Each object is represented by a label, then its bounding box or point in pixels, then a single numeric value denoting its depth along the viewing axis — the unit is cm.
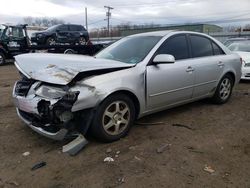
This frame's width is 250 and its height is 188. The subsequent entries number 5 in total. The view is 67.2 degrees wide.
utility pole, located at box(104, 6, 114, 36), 4145
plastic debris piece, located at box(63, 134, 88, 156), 249
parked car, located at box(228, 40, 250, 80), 596
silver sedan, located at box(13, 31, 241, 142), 247
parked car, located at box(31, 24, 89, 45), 1324
